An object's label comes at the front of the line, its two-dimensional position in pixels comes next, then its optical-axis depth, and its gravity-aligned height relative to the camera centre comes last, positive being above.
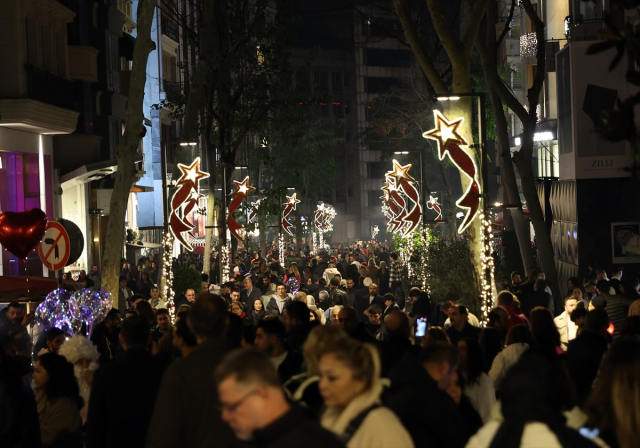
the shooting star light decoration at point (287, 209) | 45.19 -0.16
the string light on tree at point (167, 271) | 21.42 -1.37
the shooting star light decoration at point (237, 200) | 28.45 +0.19
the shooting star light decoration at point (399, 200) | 28.83 +0.11
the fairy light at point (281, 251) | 39.53 -1.81
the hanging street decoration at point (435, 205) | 39.61 -0.11
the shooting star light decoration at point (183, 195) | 21.09 +0.28
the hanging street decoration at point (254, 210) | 33.10 -0.12
